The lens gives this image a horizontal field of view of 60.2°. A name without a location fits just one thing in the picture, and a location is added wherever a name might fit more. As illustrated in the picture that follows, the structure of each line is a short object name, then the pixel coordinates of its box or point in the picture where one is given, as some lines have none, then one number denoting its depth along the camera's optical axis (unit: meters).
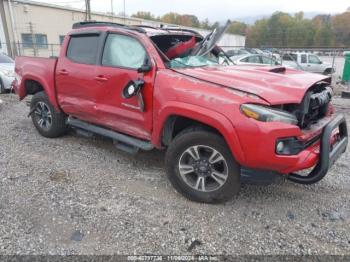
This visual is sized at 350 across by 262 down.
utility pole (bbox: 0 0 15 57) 19.05
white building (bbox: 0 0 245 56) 19.52
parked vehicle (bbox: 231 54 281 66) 13.47
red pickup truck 2.77
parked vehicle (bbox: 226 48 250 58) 19.75
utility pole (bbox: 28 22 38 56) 20.79
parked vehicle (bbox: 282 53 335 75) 17.81
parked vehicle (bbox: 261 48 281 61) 16.93
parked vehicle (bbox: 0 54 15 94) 9.66
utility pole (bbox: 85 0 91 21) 21.80
